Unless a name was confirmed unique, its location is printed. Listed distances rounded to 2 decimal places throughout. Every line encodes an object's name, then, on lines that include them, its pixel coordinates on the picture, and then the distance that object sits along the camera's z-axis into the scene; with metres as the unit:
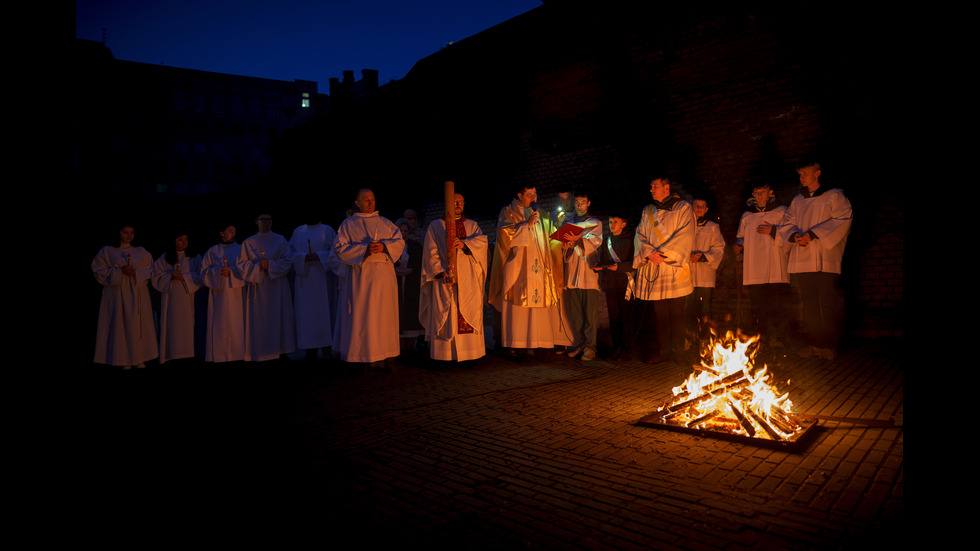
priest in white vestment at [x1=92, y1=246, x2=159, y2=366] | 8.12
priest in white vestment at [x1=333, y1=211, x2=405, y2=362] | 6.59
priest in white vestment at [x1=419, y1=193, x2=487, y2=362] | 6.86
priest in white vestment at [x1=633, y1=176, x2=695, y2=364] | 6.55
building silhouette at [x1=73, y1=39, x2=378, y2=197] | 45.59
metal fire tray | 3.31
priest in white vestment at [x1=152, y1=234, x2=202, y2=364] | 8.57
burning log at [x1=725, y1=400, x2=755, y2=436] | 3.51
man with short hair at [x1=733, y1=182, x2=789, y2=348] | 7.08
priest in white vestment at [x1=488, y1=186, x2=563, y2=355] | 7.24
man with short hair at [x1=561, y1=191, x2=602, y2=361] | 7.36
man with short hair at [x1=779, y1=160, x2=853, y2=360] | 6.36
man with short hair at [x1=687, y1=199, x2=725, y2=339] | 7.45
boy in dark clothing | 7.32
